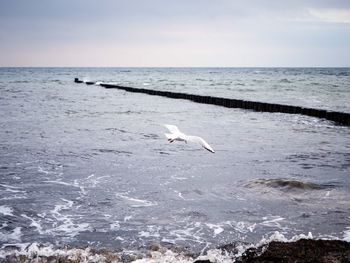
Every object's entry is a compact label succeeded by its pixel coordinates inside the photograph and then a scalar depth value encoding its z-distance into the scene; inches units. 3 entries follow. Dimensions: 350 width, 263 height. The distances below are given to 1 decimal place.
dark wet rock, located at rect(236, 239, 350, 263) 166.7
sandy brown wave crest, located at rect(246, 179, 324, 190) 311.2
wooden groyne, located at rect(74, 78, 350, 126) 726.9
